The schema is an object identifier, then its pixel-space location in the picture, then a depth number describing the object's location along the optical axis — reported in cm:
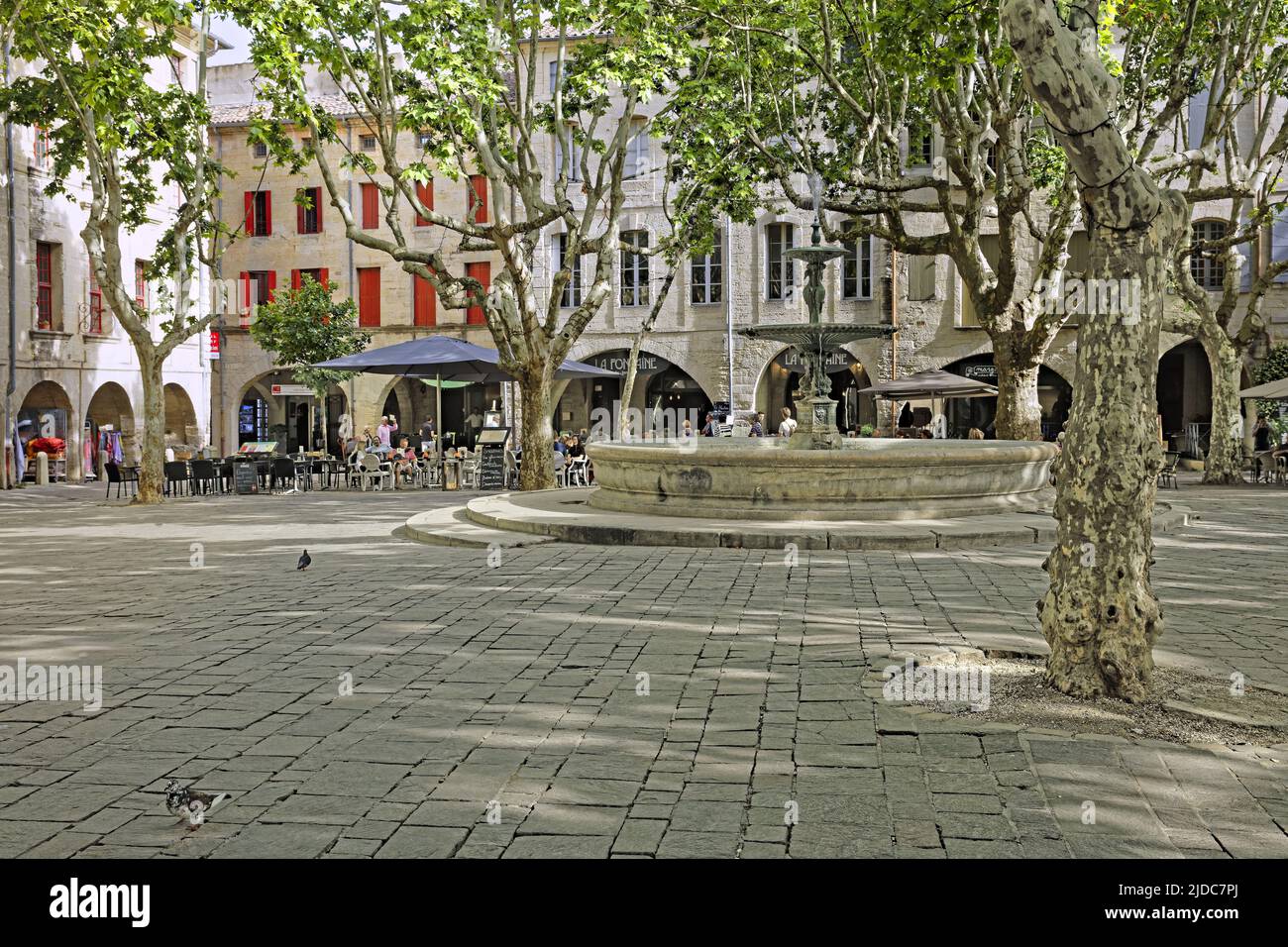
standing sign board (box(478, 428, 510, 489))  2244
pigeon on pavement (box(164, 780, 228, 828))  383
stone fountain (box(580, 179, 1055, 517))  1266
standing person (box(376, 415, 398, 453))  2878
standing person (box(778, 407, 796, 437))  2370
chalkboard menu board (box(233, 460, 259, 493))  2287
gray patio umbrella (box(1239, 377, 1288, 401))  2144
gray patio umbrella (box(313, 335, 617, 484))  2272
